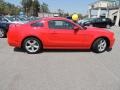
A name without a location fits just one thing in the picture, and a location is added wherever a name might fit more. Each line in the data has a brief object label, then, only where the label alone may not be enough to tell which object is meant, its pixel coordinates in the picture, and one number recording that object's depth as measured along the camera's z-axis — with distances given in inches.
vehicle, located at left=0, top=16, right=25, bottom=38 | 217.6
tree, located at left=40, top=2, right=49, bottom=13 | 1793.7
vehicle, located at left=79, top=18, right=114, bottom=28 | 461.8
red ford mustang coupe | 138.5
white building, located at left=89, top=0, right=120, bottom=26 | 849.4
